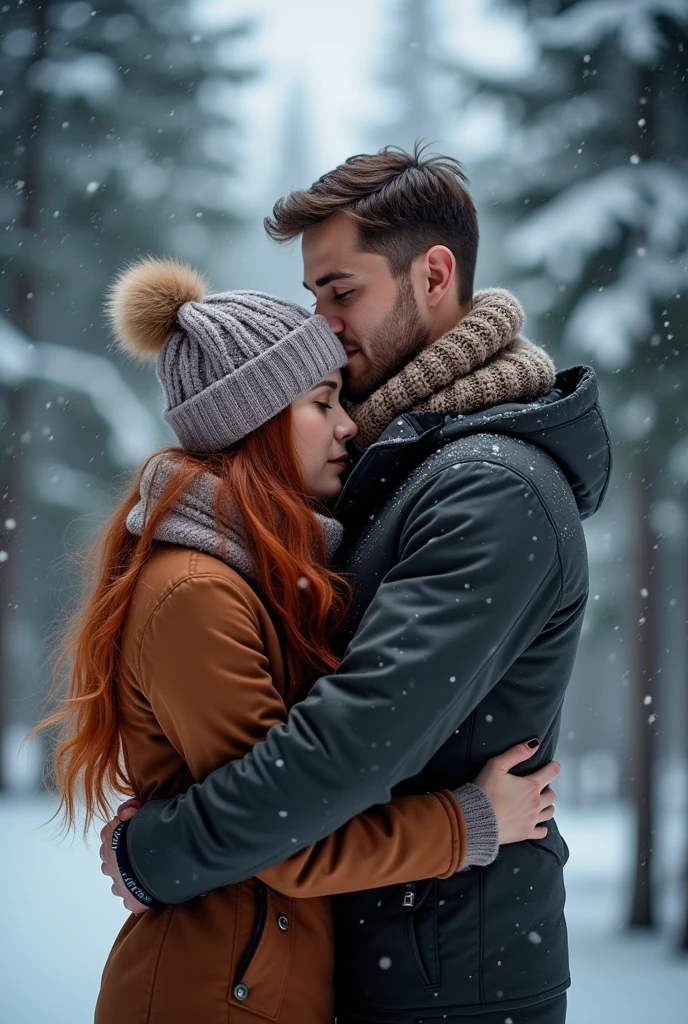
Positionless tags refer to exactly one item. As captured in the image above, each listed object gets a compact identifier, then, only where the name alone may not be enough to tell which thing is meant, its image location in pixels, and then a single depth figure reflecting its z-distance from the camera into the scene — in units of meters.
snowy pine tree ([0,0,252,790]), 6.96
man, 1.50
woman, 1.59
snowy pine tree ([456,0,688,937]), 6.16
